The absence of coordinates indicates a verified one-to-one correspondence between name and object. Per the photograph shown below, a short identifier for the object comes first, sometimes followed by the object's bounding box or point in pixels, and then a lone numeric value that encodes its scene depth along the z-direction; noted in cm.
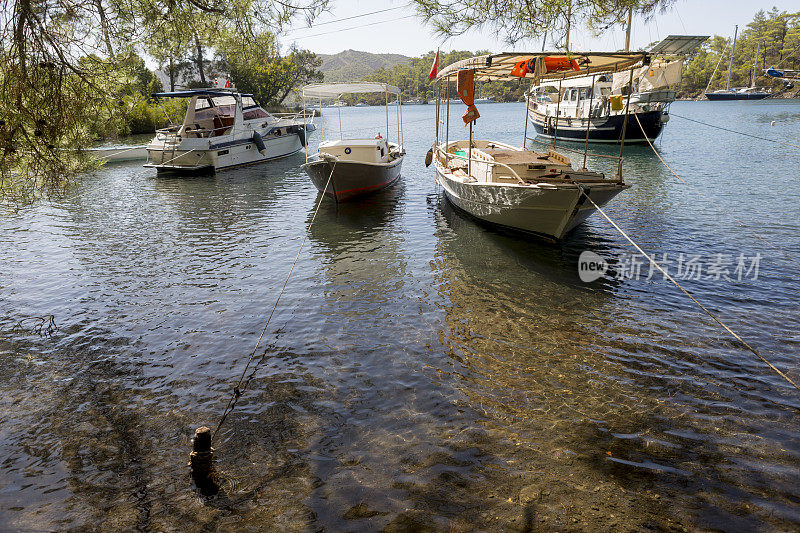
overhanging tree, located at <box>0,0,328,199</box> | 555
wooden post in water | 418
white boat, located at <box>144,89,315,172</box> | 2369
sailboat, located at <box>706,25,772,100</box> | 9119
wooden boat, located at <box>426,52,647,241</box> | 1056
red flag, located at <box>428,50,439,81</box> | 1526
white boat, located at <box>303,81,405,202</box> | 1596
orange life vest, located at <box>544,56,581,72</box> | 1141
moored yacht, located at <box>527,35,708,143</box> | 2895
